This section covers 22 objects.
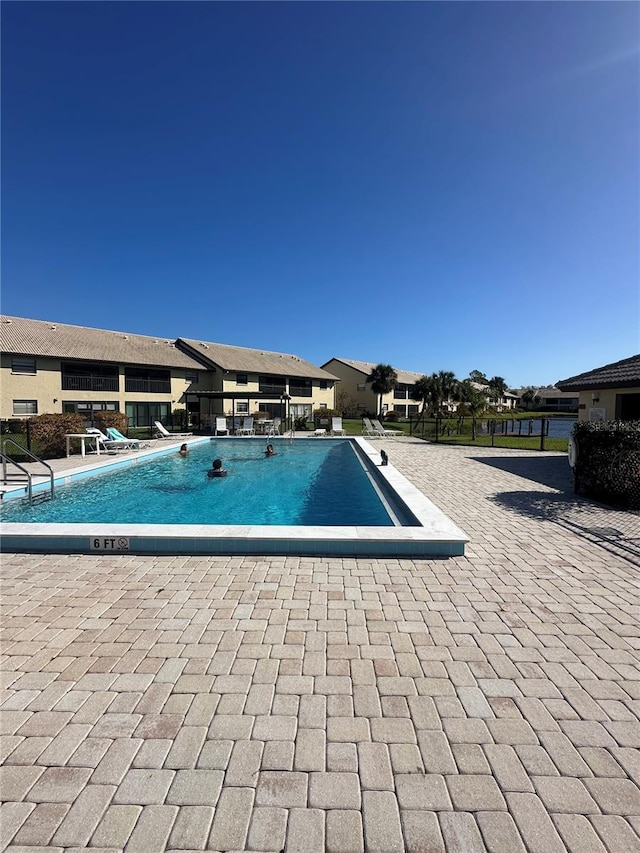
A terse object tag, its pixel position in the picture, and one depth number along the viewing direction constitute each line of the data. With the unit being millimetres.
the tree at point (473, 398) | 33903
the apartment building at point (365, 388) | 53344
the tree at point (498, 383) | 90875
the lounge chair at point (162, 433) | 23791
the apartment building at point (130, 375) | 26156
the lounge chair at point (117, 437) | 17391
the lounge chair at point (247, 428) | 25709
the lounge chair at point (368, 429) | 26078
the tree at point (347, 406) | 52125
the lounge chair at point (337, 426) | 25950
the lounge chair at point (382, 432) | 26078
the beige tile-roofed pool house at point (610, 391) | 11875
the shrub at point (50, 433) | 15127
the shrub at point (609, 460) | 7766
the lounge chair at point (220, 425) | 25797
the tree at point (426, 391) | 47312
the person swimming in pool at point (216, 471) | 12559
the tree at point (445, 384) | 46125
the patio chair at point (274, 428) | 25209
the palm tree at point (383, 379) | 48812
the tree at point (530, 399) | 93688
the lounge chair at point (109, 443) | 16219
